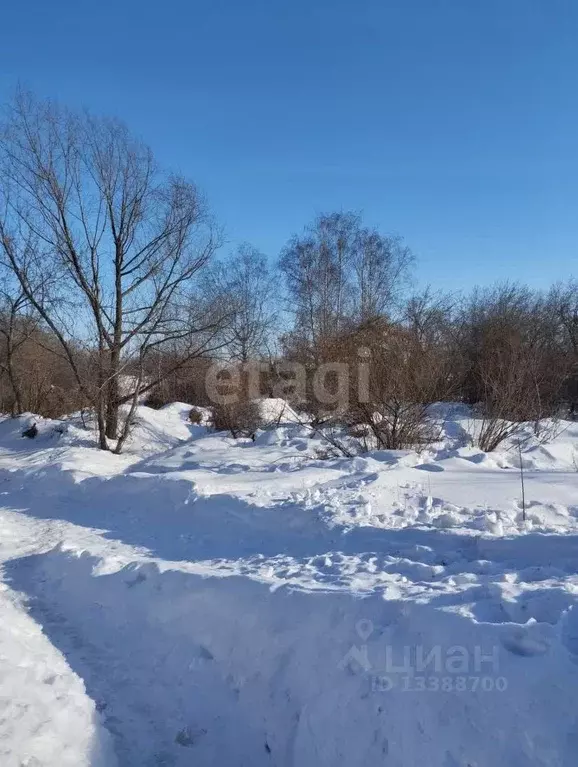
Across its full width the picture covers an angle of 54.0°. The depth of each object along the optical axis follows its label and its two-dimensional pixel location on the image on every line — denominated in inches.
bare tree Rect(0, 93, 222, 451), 563.5
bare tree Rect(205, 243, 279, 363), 645.9
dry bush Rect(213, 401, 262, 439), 660.7
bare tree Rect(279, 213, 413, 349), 1096.2
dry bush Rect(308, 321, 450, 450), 421.4
